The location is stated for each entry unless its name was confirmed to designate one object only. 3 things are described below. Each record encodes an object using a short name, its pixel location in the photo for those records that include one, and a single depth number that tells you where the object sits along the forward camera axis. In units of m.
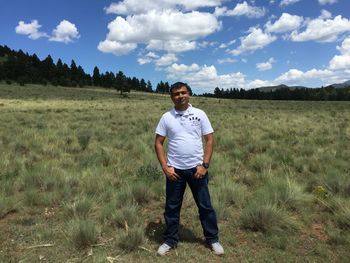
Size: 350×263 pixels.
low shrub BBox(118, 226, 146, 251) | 5.03
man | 4.86
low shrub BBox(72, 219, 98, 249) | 5.06
